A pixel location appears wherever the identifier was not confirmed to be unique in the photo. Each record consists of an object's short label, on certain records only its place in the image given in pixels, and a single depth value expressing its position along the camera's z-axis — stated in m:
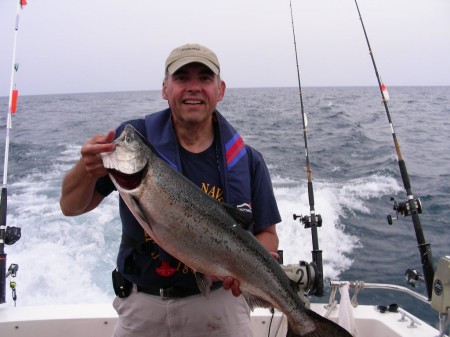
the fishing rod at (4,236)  3.71
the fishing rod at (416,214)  3.41
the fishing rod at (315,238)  3.44
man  2.45
